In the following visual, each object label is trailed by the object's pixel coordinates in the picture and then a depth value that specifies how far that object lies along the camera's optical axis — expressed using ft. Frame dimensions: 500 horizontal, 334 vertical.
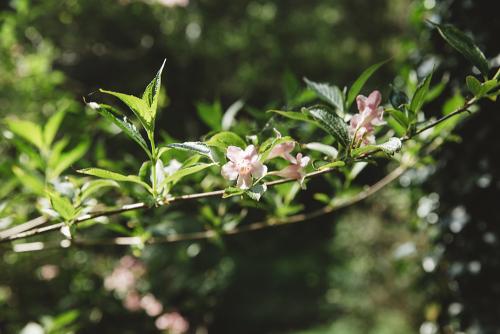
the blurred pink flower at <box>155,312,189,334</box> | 7.10
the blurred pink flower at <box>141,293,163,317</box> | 7.20
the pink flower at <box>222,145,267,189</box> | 2.06
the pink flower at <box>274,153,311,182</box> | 2.14
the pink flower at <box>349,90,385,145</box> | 2.17
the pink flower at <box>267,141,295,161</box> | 2.09
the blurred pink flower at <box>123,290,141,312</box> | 7.02
